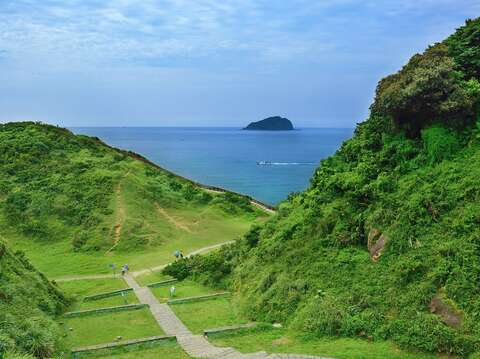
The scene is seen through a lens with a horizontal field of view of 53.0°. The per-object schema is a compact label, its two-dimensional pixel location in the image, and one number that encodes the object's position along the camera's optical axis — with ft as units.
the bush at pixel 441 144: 66.85
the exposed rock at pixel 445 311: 48.32
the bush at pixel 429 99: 68.03
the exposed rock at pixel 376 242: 62.54
